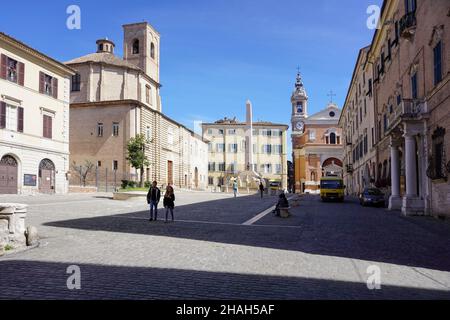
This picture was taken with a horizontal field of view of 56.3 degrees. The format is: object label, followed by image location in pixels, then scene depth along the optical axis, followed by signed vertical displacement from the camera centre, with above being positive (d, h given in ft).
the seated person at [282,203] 60.04 -3.81
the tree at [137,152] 140.46 +8.39
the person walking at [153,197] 52.54 -2.50
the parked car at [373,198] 88.86 -4.68
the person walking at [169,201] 51.13 -2.92
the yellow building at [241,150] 288.30 +18.41
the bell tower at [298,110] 339.98 +53.94
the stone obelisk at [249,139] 209.87 +18.77
